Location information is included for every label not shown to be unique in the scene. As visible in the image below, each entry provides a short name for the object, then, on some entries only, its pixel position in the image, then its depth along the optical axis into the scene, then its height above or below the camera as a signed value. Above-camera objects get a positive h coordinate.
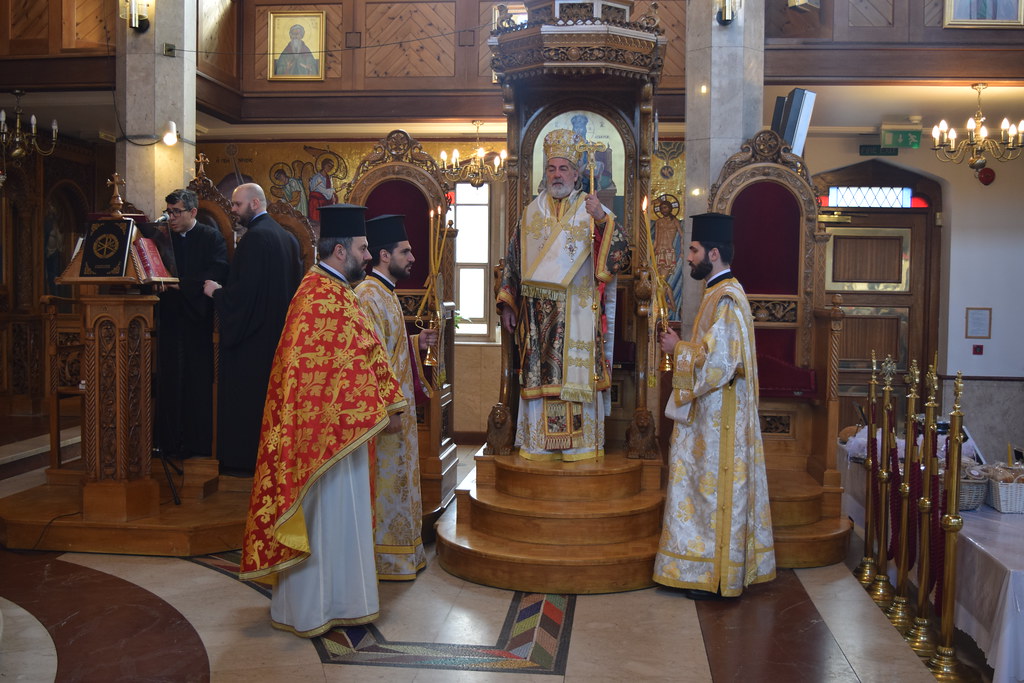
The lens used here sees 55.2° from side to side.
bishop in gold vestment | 5.81 +0.05
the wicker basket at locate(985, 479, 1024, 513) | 5.11 -0.90
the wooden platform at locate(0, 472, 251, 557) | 5.65 -1.29
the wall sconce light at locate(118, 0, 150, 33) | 8.58 +2.61
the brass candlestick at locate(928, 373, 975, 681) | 4.18 -1.05
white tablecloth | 3.98 -1.15
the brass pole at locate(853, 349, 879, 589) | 5.55 -1.13
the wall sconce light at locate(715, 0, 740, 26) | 7.56 +2.39
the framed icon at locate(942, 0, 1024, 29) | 9.16 +2.90
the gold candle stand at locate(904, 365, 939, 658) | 4.53 -1.05
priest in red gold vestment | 4.18 -0.63
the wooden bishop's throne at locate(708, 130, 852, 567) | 6.43 +0.18
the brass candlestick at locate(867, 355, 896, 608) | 5.27 -1.13
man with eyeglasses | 6.68 -0.18
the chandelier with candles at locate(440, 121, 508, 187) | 10.57 +1.64
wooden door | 11.62 +0.42
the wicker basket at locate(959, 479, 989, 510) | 5.14 -0.90
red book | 5.72 +0.29
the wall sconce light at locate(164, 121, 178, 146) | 8.52 +1.54
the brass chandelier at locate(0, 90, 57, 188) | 9.01 +1.76
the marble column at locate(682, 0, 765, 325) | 7.66 +1.86
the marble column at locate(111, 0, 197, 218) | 8.63 +1.86
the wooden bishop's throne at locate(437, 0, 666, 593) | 5.25 -0.38
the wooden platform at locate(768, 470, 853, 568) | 5.70 -1.24
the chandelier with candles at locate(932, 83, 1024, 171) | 8.92 +1.74
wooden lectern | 5.58 -0.35
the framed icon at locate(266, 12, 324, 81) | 10.53 +2.87
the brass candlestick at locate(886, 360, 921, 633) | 4.84 -1.10
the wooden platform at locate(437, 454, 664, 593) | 5.16 -1.17
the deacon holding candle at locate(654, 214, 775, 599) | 5.02 -0.69
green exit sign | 10.89 +2.05
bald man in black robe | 6.31 -0.04
